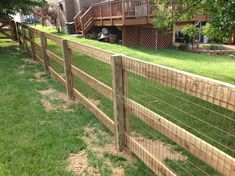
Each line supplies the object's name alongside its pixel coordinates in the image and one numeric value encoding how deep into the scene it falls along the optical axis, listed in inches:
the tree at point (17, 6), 325.9
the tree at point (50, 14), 717.9
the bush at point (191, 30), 214.8
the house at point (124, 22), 479.1
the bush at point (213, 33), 174.7
